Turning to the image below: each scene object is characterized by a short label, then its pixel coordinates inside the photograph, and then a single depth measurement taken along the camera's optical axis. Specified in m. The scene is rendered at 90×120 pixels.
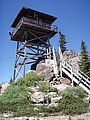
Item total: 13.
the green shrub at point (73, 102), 8.39
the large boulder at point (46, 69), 16.18
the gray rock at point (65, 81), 15.80
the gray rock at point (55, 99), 10.08
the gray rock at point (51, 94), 10.88
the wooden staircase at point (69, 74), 14.20
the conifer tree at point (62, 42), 41.86
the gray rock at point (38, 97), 10.15
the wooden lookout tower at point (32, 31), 19.47
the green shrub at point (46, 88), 11.94
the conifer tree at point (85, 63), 19.78
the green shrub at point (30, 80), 14.17
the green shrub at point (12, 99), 8.85
